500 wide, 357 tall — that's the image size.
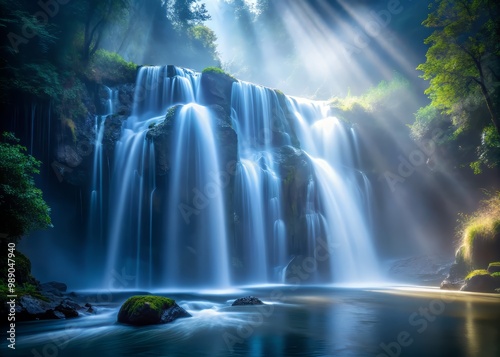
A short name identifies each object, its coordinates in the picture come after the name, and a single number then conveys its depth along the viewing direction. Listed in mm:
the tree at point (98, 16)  20745
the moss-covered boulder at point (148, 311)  9164
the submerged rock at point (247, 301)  12391
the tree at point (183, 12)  44438
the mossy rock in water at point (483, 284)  14492
